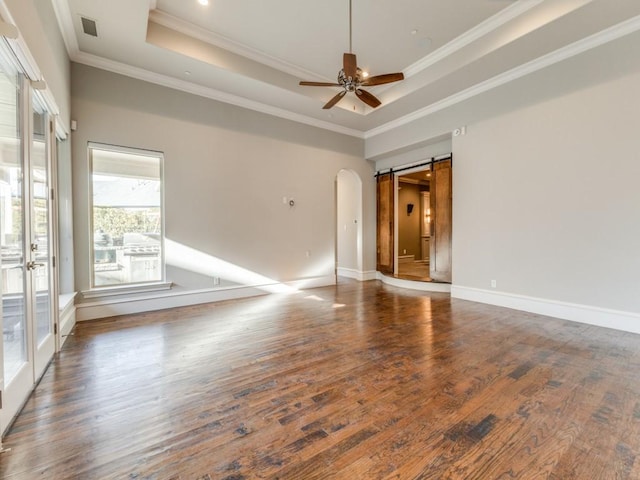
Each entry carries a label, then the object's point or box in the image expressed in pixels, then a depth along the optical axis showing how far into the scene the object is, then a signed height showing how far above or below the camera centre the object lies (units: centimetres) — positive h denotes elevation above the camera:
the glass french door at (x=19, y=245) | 189 -5
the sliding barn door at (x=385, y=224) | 696 +28
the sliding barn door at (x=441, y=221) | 557 +27
